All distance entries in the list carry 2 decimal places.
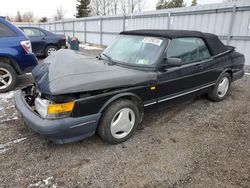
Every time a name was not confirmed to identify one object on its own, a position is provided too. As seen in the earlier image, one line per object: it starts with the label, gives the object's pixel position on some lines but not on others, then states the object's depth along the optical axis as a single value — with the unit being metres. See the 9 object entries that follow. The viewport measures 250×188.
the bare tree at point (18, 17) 59.71
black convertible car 2.33
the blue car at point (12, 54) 4.68
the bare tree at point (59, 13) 59.12
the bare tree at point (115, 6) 47.28
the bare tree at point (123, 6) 46.91
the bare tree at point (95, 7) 46.78
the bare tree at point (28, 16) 64.93
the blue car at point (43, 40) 9.20
